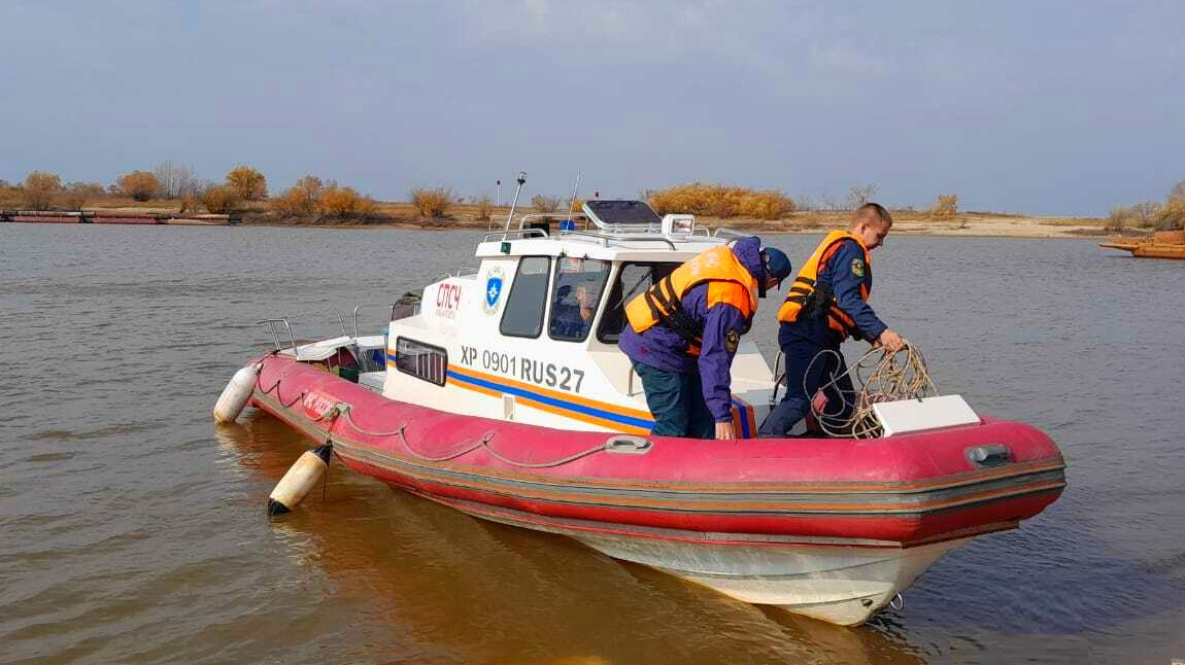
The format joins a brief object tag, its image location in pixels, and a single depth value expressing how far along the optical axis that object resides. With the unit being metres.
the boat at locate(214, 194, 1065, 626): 4.32
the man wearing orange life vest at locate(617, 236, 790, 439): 4.68
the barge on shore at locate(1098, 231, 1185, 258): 38.75
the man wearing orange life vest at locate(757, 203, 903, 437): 5.02
